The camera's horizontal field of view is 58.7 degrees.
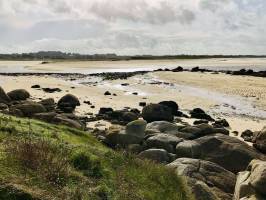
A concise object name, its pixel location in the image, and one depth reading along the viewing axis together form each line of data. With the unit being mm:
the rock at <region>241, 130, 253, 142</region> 9370
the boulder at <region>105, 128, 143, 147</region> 7358
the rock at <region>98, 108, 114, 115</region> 11730
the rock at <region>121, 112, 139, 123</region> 10588
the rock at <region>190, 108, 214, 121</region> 11999
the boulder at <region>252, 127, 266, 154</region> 7199
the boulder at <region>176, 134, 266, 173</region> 6658
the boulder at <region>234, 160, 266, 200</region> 4499
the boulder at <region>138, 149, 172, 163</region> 6176
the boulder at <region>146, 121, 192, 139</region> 8310
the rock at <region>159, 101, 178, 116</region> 12371
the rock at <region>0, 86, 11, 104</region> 12735
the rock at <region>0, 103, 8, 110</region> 11054
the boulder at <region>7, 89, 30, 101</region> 14043
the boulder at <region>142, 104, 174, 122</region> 10650
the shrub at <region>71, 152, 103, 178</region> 3892
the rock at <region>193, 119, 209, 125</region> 11003
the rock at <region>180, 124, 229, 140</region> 8369
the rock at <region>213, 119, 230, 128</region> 10785
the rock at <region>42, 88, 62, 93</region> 18433
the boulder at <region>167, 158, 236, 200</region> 4736
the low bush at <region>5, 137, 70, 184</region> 3436
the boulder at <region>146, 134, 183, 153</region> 6925
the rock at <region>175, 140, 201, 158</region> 6710
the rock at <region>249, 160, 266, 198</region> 4481
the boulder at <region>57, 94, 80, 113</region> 12201
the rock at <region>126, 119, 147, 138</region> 7513
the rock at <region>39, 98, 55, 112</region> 12082
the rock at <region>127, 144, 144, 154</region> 6864
